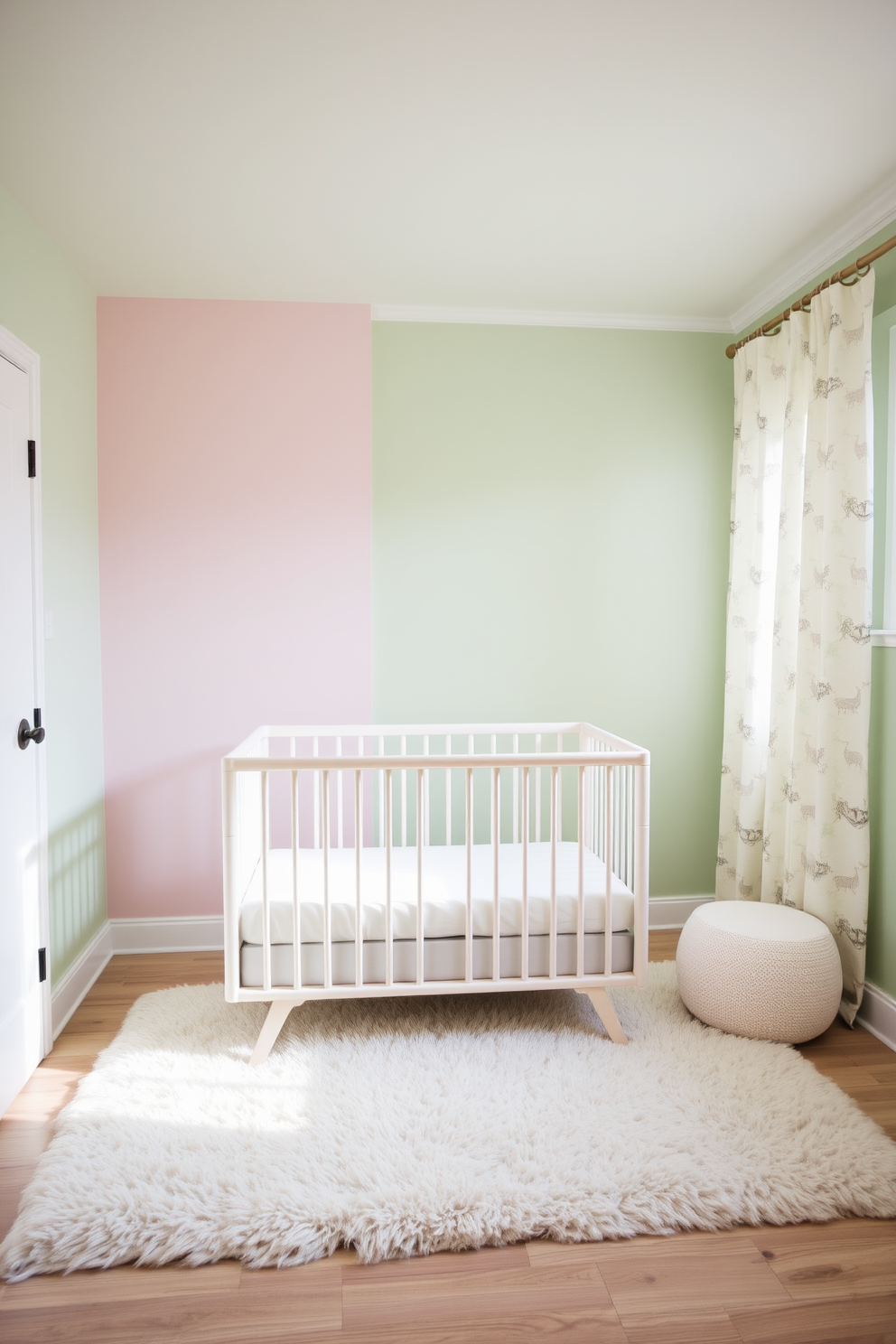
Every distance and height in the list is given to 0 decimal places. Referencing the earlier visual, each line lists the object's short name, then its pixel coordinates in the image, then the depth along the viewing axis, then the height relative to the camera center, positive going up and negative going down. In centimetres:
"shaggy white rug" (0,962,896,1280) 151 -116
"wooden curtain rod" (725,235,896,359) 216 +111
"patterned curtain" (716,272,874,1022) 228 +6
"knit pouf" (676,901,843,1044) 214 -97
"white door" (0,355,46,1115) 200 -37
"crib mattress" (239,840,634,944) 212 -75
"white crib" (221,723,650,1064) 207 -76
